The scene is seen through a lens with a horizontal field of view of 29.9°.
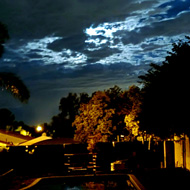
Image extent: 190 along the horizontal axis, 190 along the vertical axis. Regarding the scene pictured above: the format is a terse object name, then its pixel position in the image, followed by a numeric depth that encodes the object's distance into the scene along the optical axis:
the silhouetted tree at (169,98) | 14.27
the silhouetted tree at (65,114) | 69.55
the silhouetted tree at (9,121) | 74.69
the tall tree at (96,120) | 30.70
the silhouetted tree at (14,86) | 15.80
